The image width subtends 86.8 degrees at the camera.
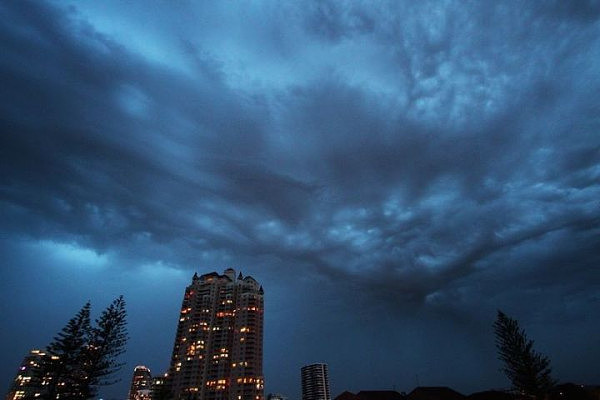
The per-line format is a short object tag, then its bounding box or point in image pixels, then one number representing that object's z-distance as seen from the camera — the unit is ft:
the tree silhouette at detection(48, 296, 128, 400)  98.07
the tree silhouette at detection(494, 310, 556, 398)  113.80
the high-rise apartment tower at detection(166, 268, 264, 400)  347.15
